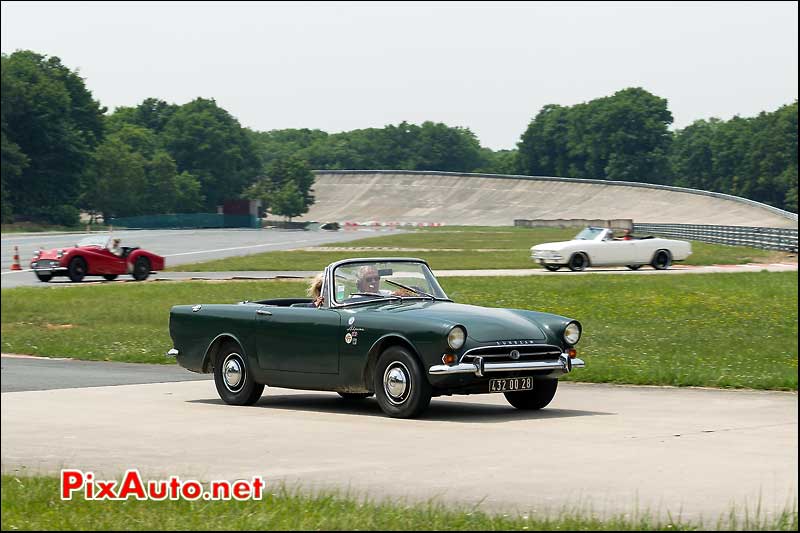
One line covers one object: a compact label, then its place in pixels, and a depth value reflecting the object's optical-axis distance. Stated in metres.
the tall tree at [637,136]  187.88
